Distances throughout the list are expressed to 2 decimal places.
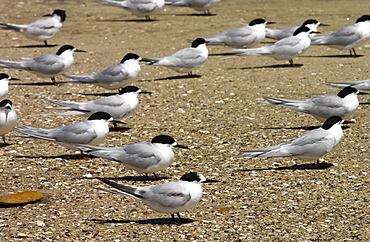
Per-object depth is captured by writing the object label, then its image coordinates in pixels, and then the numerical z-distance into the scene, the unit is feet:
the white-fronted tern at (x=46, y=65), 56.03
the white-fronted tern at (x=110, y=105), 43.04
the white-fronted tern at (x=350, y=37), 63.31
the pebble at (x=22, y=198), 29.59
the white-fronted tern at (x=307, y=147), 34.94
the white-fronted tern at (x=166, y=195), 27.27
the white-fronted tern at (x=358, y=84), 47.73
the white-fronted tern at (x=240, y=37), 67.41
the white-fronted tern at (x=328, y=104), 41.88
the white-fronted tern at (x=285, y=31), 68.59
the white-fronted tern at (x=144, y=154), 32.50
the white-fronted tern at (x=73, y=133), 36.58
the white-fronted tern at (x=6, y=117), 39.01
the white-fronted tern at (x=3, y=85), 48.39
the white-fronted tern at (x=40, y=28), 71.92
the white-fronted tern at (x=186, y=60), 57.52
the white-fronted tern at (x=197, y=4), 88.79
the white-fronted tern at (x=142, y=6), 87.10
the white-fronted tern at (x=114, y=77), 52.01
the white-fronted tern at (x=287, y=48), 60.90
